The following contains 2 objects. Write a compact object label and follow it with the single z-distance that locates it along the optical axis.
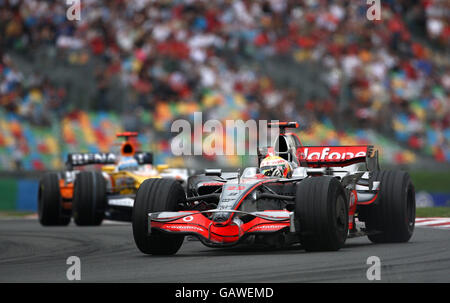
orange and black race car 31.94
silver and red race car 18.36
